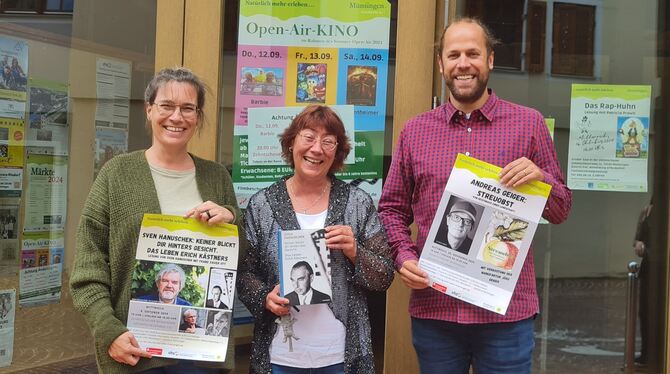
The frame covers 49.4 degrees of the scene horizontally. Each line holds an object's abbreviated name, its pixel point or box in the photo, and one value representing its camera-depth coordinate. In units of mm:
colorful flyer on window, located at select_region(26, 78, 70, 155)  4312
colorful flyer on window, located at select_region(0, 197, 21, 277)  4242
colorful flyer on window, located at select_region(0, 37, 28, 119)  4219
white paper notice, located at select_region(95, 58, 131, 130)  4320
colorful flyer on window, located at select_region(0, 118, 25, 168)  4211
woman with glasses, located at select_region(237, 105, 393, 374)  2586
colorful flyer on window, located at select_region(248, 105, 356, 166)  3902
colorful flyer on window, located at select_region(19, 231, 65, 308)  4340
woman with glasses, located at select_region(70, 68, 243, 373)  2436
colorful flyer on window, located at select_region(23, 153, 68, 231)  4320
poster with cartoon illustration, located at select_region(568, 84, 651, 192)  4004
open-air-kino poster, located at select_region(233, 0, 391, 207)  3855
